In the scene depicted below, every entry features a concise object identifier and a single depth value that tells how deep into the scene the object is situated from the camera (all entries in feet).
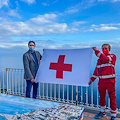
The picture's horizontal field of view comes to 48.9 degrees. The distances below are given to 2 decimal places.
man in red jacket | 7.57
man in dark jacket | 9.16
